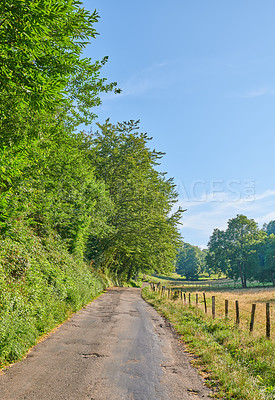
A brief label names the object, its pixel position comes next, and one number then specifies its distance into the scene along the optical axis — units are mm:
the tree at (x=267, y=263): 63650
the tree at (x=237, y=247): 67688
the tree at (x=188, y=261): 135125
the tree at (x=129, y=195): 30484
